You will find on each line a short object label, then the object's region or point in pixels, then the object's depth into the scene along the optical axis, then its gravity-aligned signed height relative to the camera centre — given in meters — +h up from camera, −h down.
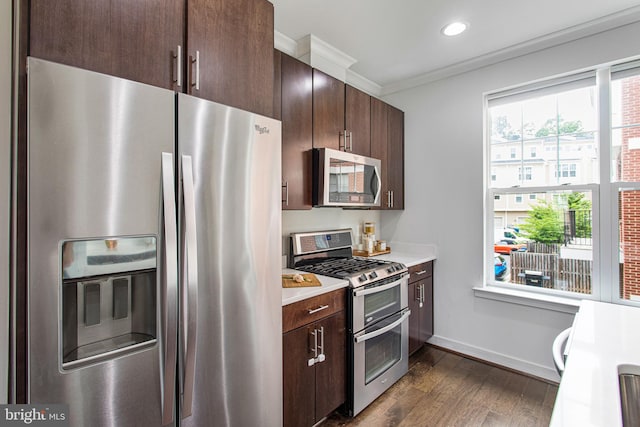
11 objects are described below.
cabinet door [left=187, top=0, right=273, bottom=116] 1.28 +0.73
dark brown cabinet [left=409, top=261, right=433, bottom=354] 2.67 -0.84
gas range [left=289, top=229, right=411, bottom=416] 1.99 -0.69
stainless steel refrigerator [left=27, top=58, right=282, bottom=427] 0.86 -0.13
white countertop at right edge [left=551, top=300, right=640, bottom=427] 0.72 -0.49
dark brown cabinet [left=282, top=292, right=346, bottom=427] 1.64 -0.90
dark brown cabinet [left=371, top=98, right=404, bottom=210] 2.85 +0.63
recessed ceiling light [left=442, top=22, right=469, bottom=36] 2.19 +1.34
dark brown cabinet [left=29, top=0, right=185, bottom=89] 0.93 +0.60
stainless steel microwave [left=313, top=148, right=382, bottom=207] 2.19 +0.26
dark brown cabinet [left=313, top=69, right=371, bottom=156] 2.26 +0.77
